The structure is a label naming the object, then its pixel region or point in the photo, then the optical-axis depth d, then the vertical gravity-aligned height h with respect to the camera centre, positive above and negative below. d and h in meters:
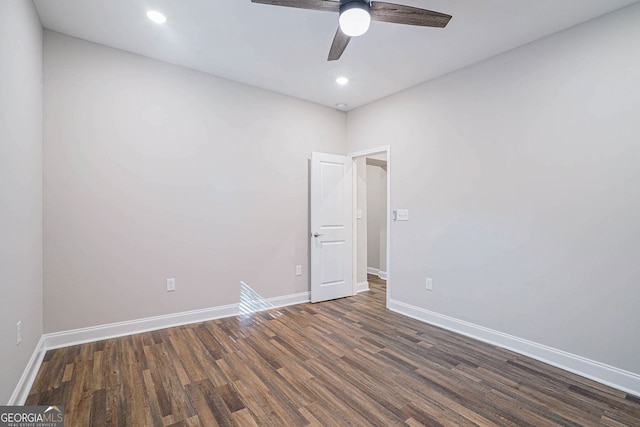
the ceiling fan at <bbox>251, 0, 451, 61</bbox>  1.81 +1.31
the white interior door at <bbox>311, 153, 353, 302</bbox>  4.16 -0.24
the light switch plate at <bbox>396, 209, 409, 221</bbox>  3.77 -0.05
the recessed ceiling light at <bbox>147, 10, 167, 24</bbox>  2.37 +1.62
